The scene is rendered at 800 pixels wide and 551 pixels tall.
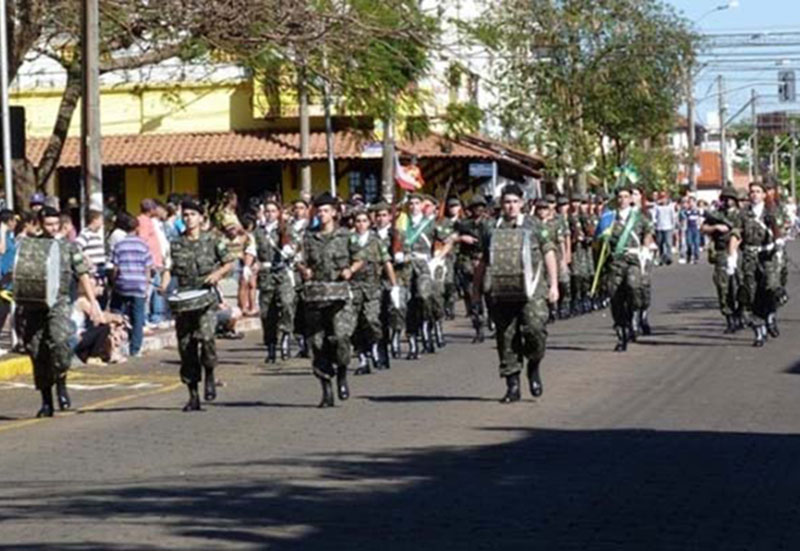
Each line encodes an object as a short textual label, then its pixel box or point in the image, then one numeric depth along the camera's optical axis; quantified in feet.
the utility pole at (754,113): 325.25
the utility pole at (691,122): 220.02
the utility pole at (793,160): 450.71
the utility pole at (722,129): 283.53
